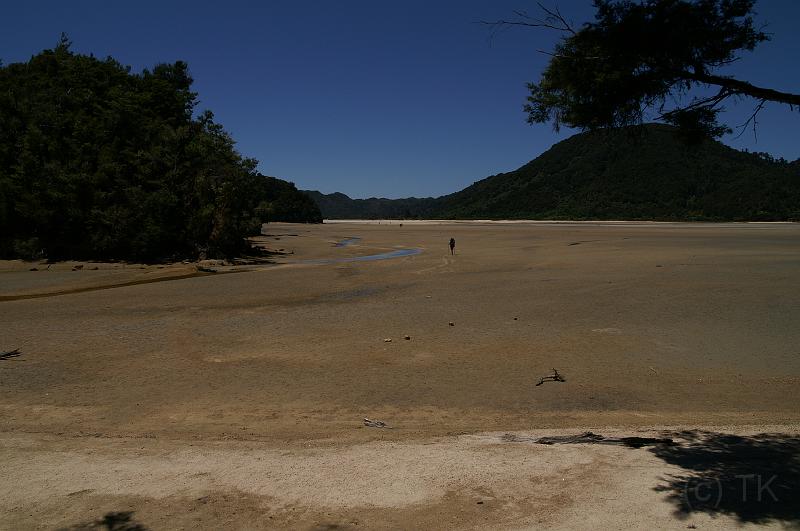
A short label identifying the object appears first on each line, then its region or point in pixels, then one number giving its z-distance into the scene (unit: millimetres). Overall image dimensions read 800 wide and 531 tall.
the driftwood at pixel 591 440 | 6281
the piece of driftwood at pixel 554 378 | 9430
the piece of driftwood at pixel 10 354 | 11136
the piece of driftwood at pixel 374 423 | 7441
